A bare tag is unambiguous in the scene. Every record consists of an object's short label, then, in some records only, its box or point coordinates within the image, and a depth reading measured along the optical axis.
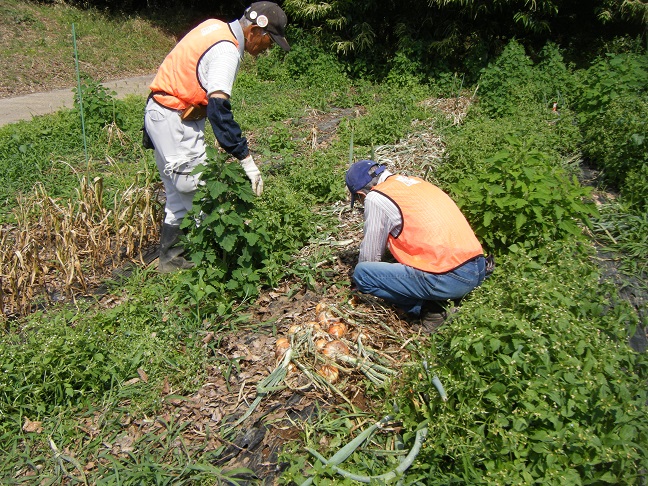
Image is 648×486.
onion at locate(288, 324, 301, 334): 3.70
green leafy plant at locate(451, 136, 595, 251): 3.87
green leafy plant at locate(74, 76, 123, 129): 7.52
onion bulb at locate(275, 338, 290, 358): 3.56
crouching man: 3.54
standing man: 4.16
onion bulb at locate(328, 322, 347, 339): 3.62
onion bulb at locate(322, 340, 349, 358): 3.45
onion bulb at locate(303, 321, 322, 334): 3.65
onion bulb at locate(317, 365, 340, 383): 3.33
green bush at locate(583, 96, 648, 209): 4.91
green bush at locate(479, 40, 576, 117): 7.32
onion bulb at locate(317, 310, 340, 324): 3.76
